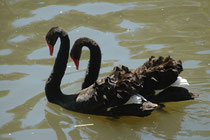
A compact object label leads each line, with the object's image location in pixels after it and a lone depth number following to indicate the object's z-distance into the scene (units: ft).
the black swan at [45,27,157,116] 39.06
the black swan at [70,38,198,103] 41.19
